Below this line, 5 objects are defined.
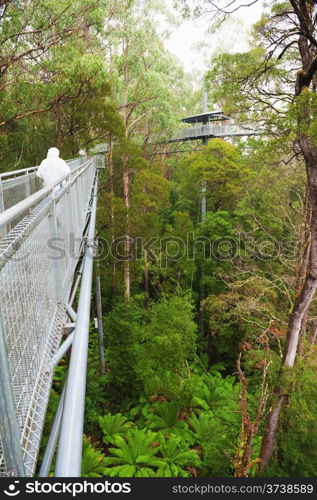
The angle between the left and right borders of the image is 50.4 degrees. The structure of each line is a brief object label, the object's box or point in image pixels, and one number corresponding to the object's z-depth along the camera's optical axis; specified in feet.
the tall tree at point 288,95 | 18.06
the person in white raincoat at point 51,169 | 13.66
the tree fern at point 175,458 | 30.53
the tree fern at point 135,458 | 29.68
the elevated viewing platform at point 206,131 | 66.69
